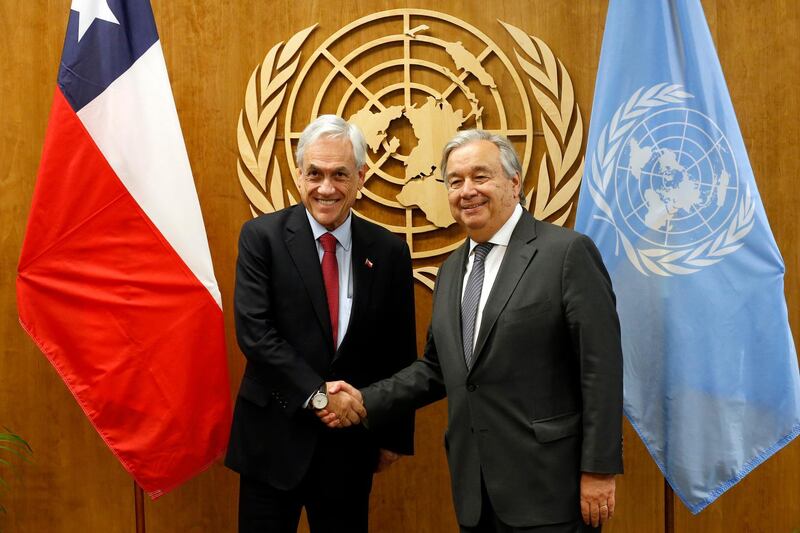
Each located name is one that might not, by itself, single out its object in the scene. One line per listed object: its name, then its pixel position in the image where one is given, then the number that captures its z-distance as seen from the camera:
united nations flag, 2.18
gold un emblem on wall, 2.67
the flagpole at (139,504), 2.46
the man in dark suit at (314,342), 2.04
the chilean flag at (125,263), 2.22
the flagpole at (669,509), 2.37
